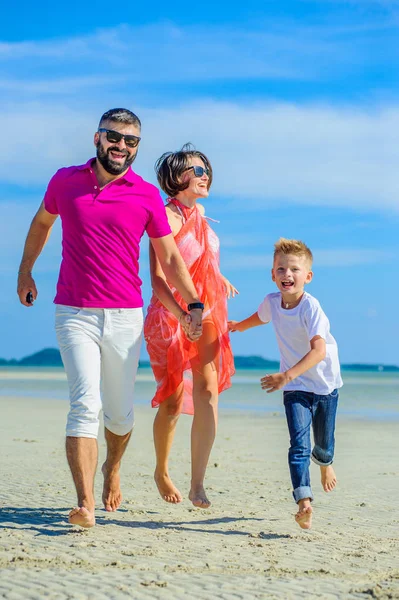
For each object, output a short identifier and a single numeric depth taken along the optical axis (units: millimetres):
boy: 5746
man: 5430
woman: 6266
